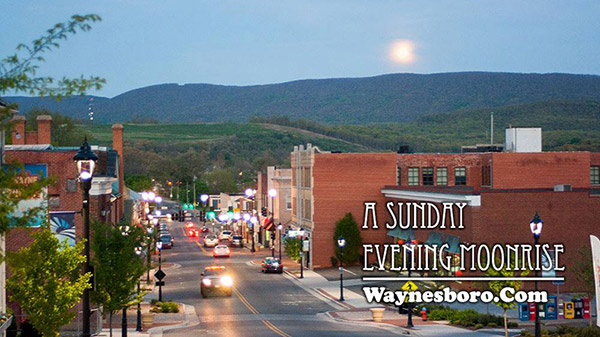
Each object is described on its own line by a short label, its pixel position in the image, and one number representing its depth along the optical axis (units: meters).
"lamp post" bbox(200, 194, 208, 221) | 131.79
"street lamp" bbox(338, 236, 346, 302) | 54.34
